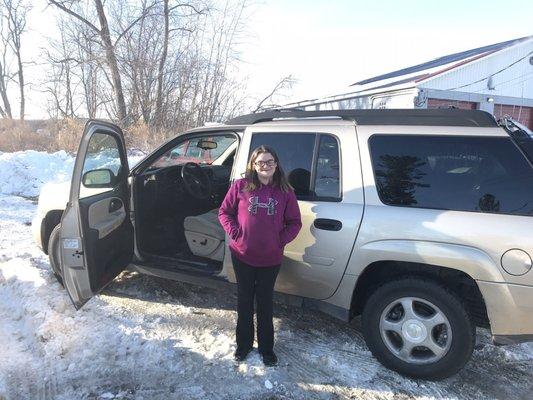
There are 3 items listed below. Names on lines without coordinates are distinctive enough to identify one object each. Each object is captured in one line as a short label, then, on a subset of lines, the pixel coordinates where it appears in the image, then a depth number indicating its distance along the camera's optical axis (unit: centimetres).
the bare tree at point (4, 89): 4044
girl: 325
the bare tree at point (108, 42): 1991
